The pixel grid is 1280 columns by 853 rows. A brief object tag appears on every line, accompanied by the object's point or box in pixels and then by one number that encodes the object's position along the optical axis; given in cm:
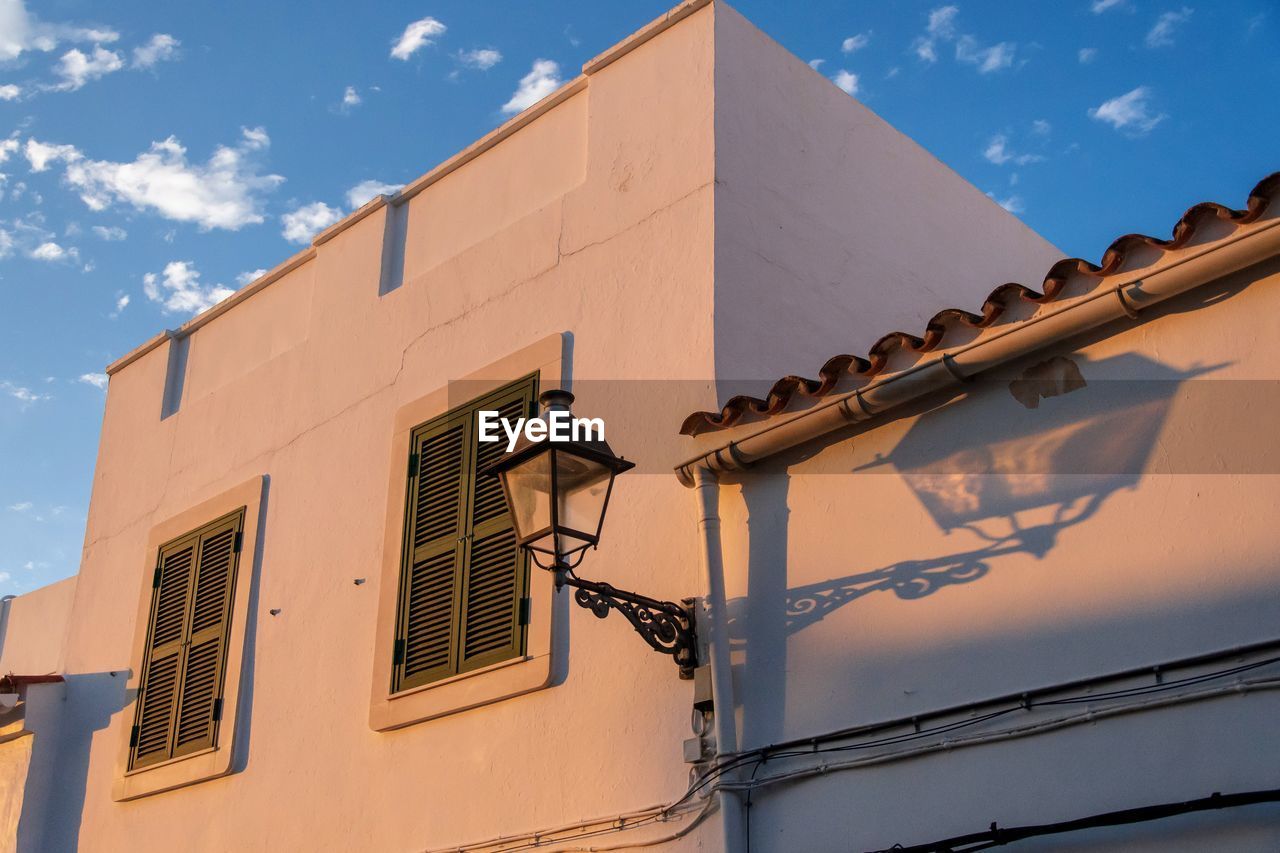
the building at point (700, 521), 475
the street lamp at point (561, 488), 541
